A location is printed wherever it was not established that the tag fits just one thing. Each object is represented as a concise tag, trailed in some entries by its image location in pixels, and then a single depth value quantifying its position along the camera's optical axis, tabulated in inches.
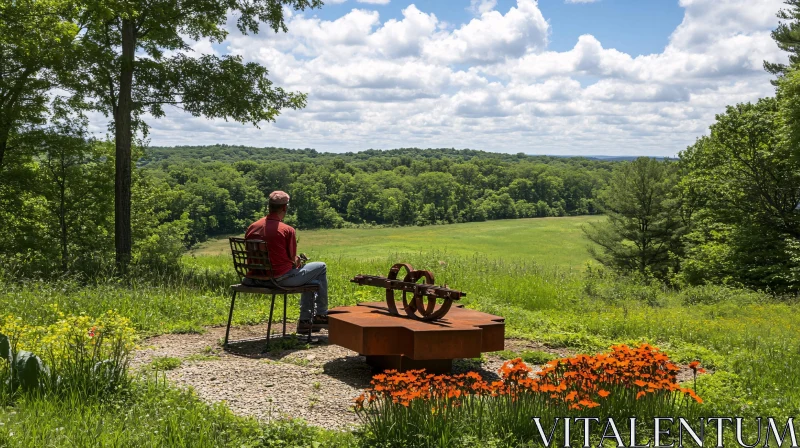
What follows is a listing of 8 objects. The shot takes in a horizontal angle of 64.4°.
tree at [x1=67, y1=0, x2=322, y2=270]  564.7
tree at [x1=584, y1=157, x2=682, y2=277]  1454.2
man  290.5
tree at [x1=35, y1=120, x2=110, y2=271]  676.1
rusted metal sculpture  245.6
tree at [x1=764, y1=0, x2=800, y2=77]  1185.3
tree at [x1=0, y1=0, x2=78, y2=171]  505.4
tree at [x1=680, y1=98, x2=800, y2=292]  959.6
